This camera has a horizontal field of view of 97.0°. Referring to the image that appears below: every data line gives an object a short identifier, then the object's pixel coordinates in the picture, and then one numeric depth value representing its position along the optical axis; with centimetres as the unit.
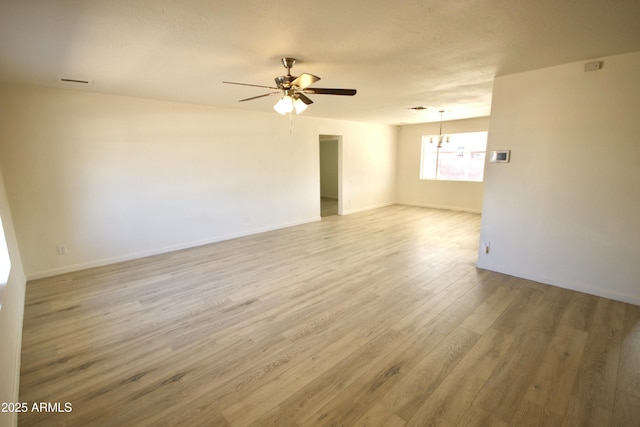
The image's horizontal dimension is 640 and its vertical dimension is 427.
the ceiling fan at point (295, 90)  254
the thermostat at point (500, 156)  339
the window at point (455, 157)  719
